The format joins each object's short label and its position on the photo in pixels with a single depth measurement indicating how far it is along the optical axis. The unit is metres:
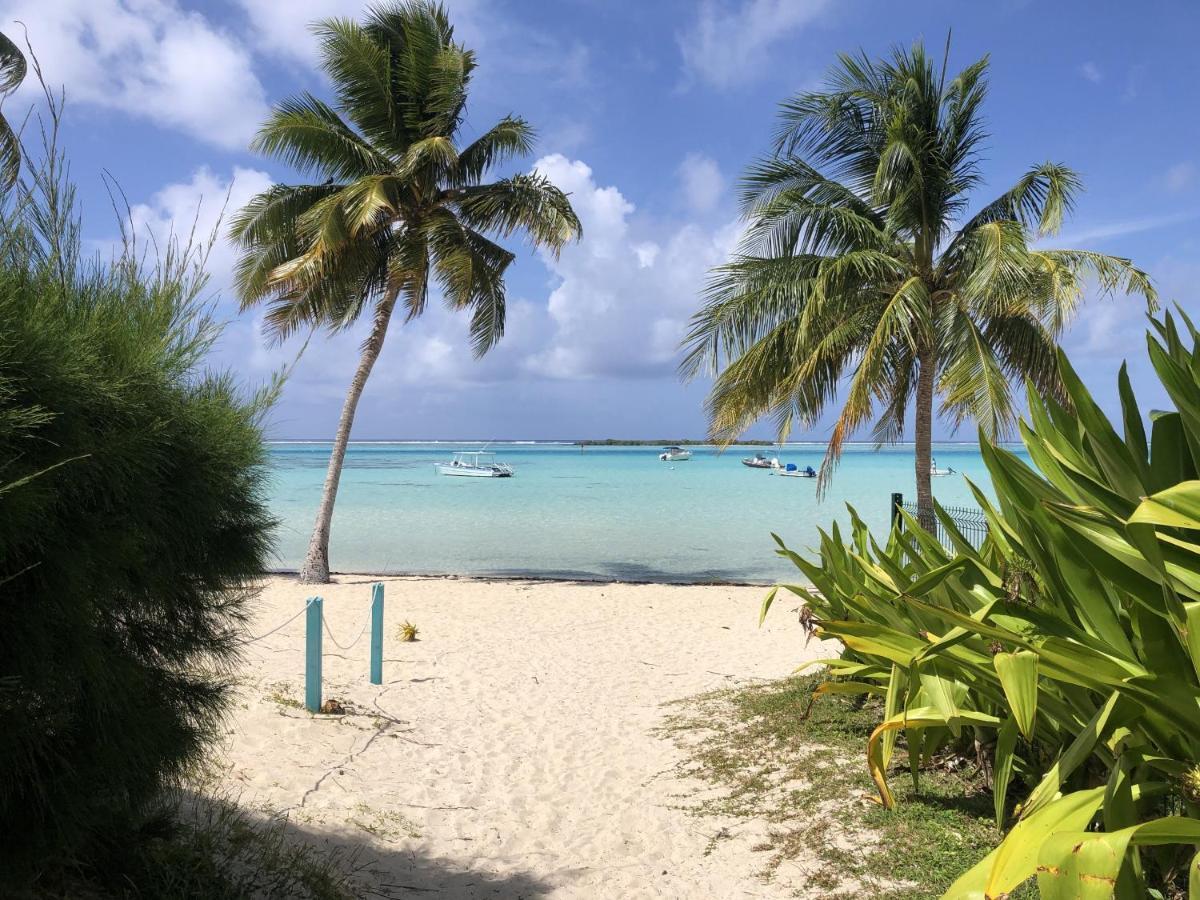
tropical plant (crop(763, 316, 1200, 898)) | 1.87
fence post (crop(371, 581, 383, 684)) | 7.39
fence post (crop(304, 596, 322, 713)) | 6.16
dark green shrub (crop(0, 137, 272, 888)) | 2.09
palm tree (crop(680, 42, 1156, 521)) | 9.77
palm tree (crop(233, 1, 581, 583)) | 13.63
